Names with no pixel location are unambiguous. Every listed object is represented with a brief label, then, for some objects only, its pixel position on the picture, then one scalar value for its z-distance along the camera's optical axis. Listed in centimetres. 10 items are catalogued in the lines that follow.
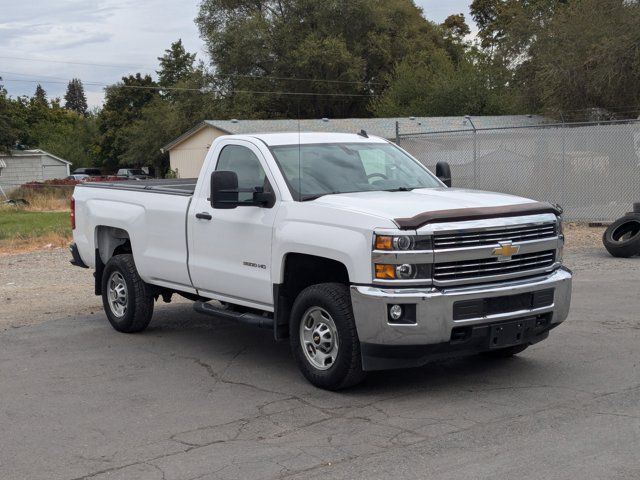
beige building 4081
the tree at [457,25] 8238
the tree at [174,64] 7725
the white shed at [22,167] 6056
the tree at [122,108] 7519
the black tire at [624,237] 1438
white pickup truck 644
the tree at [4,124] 5150
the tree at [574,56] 3150
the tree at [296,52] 5500
